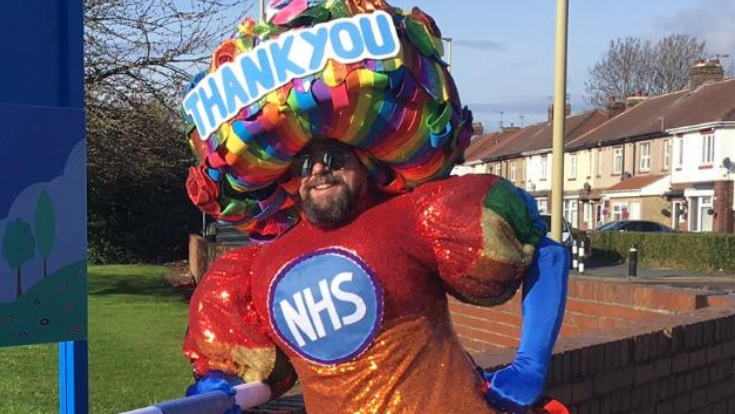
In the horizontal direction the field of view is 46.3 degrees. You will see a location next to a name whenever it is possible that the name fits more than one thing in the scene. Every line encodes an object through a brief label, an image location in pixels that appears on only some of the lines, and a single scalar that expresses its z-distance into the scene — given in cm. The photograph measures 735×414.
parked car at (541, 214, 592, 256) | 1975
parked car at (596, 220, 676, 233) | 2833
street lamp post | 771
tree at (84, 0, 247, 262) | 1061
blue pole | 238
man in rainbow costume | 190
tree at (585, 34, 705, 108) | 4769
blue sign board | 201
